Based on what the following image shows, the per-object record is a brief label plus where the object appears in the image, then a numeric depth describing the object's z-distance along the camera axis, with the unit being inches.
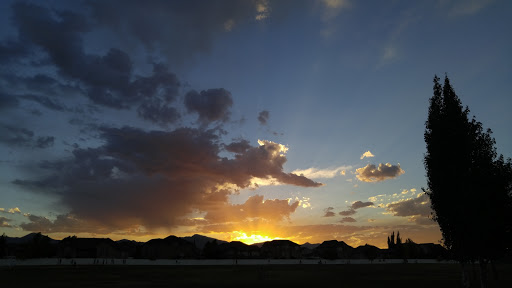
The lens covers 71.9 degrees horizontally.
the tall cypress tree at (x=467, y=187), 1006.4
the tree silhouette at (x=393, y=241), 6879.9
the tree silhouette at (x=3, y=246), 4409.0
